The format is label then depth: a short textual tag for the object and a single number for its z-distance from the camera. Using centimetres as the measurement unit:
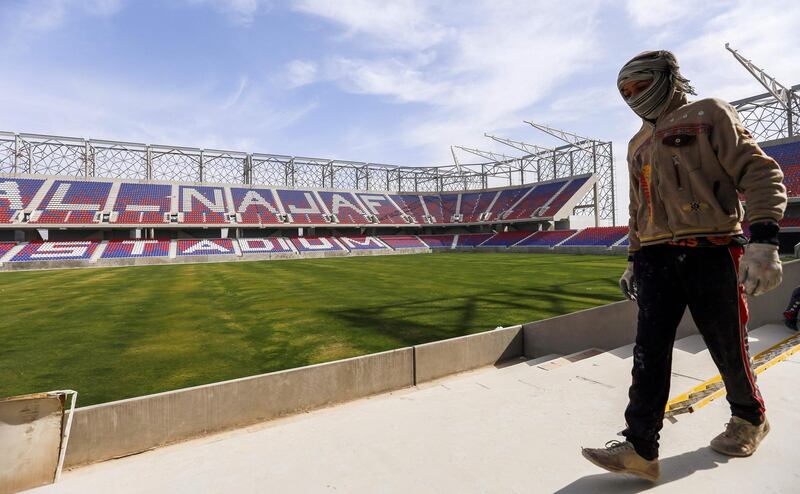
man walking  178
